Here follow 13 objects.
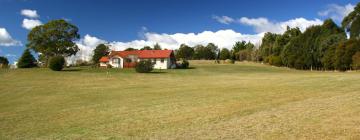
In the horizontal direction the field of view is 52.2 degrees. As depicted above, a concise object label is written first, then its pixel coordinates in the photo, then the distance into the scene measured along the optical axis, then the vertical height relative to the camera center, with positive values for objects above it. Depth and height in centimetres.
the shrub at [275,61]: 9675 +76
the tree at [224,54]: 14866 +385
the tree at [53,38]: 7838 +518
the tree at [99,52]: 9891 +292
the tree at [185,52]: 14765 +455
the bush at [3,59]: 10609 +94
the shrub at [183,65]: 8069 -40
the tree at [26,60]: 7356 +45
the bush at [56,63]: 6225 -10
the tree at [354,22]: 7106 +845
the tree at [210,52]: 15615 +490
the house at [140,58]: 7812 +103
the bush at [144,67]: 6038 -66
